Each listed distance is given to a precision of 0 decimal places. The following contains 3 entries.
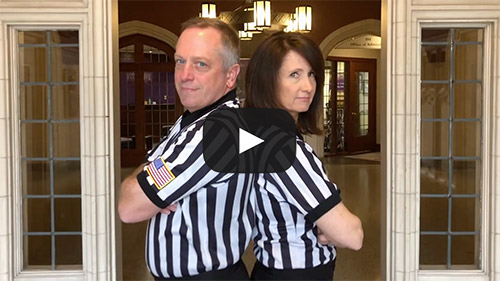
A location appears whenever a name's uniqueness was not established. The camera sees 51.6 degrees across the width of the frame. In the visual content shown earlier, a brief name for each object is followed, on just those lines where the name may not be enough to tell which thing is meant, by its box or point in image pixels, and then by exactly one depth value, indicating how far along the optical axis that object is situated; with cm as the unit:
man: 118
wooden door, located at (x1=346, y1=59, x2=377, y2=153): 1206
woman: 123
